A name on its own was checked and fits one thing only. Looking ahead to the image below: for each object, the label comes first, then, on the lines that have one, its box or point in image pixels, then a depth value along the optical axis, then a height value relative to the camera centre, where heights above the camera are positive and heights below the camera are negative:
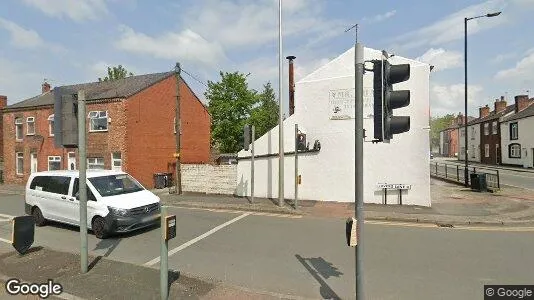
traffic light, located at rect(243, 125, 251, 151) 13.59 +0.59
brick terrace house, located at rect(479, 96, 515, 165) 42.75 +1.95
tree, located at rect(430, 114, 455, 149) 96.58 +7.08
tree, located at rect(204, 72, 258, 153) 32.22 +4.14
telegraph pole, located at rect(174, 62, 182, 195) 17.31 +0.52
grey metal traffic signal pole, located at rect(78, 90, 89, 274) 5.75 -0.49
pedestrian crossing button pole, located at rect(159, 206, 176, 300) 4.82 -1.37
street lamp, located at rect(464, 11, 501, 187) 18.38 +4.51
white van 8.74 -1.42
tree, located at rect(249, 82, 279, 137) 33.53 +3.97
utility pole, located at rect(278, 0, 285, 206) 12.84 +0.40
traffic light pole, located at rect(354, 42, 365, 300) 4.00 -0.15
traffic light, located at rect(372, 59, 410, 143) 3.89 +0.57
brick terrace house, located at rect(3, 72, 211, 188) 20.45 +1.38
